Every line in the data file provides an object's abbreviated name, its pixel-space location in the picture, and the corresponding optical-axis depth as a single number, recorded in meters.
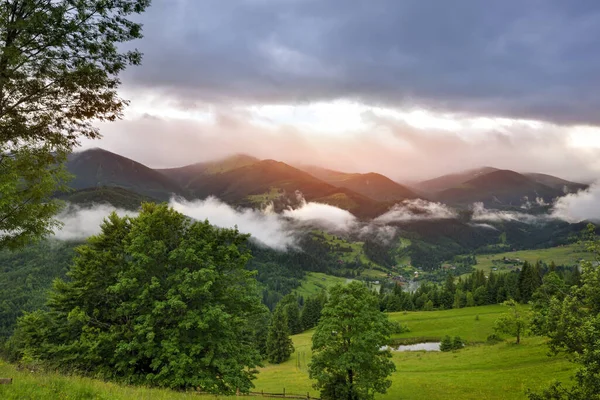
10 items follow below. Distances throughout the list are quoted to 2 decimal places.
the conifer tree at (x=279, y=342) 93.50
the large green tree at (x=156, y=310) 23.20
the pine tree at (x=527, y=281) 120.69
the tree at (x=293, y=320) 134.88
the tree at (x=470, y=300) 137.75
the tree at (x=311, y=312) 139.38
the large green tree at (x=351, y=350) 33.62
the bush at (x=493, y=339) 83.50
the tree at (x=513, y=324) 68.35
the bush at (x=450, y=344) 81.88
